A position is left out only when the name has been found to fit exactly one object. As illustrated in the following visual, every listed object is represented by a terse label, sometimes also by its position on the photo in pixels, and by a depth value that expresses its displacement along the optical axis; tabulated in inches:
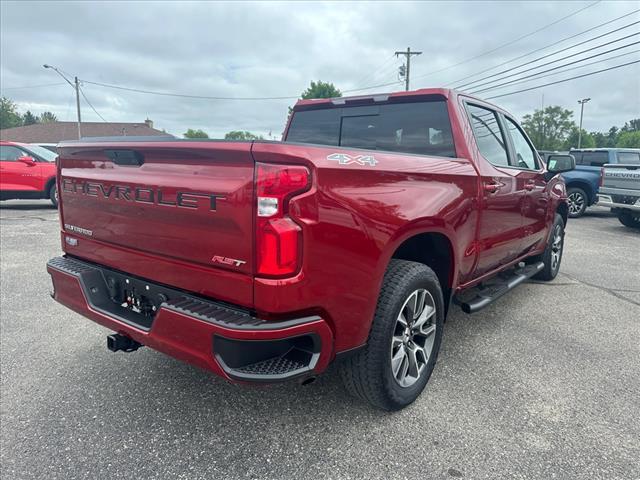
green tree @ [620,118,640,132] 4448.8
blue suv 449.4
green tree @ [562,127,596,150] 3275.1
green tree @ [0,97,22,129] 3102.9
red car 426.0
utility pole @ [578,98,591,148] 2681.8
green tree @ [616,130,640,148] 3629.9
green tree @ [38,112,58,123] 3511.3
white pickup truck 368.8
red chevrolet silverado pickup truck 72.2
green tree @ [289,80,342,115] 1967.8
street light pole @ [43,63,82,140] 1487.5
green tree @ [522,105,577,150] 3302.2
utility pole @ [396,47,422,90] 1453.0
